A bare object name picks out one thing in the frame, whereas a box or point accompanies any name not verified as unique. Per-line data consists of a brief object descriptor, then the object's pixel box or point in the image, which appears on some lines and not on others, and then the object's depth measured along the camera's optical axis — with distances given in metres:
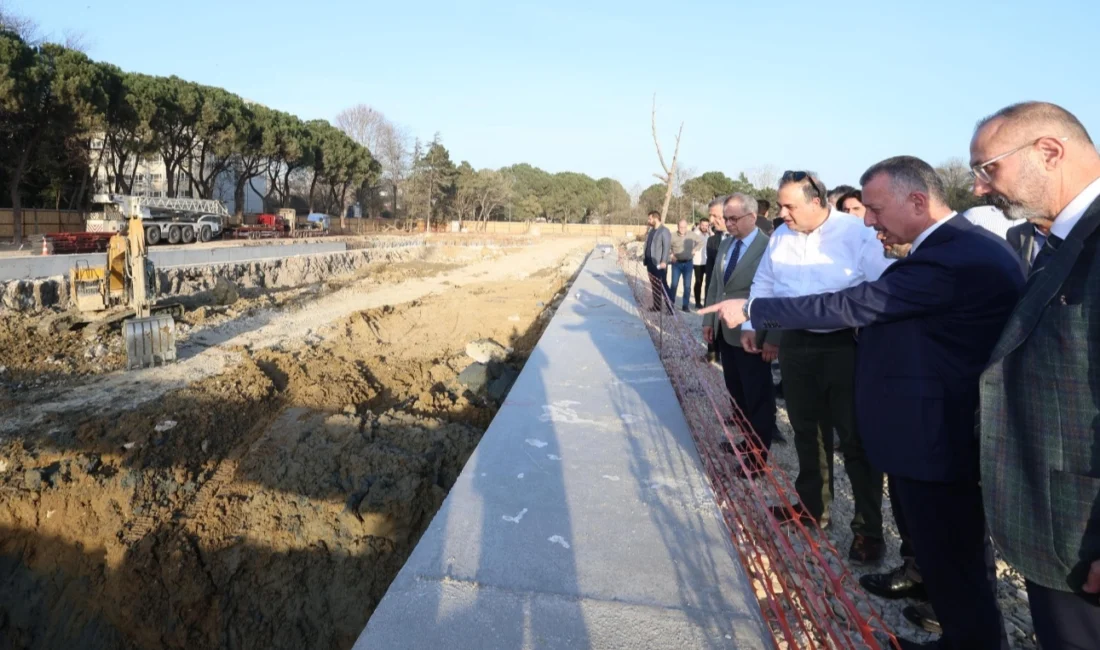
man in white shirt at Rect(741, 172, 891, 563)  2.90
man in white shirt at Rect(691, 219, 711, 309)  10.72
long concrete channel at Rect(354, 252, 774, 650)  2.17
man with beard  1.31
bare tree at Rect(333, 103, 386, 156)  54.44
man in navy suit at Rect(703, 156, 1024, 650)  1.90
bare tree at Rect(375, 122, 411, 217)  54.66
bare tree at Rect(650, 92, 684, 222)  25.30
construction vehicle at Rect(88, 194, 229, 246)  21.31
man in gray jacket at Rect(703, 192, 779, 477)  3.62
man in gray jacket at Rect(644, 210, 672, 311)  9.34
